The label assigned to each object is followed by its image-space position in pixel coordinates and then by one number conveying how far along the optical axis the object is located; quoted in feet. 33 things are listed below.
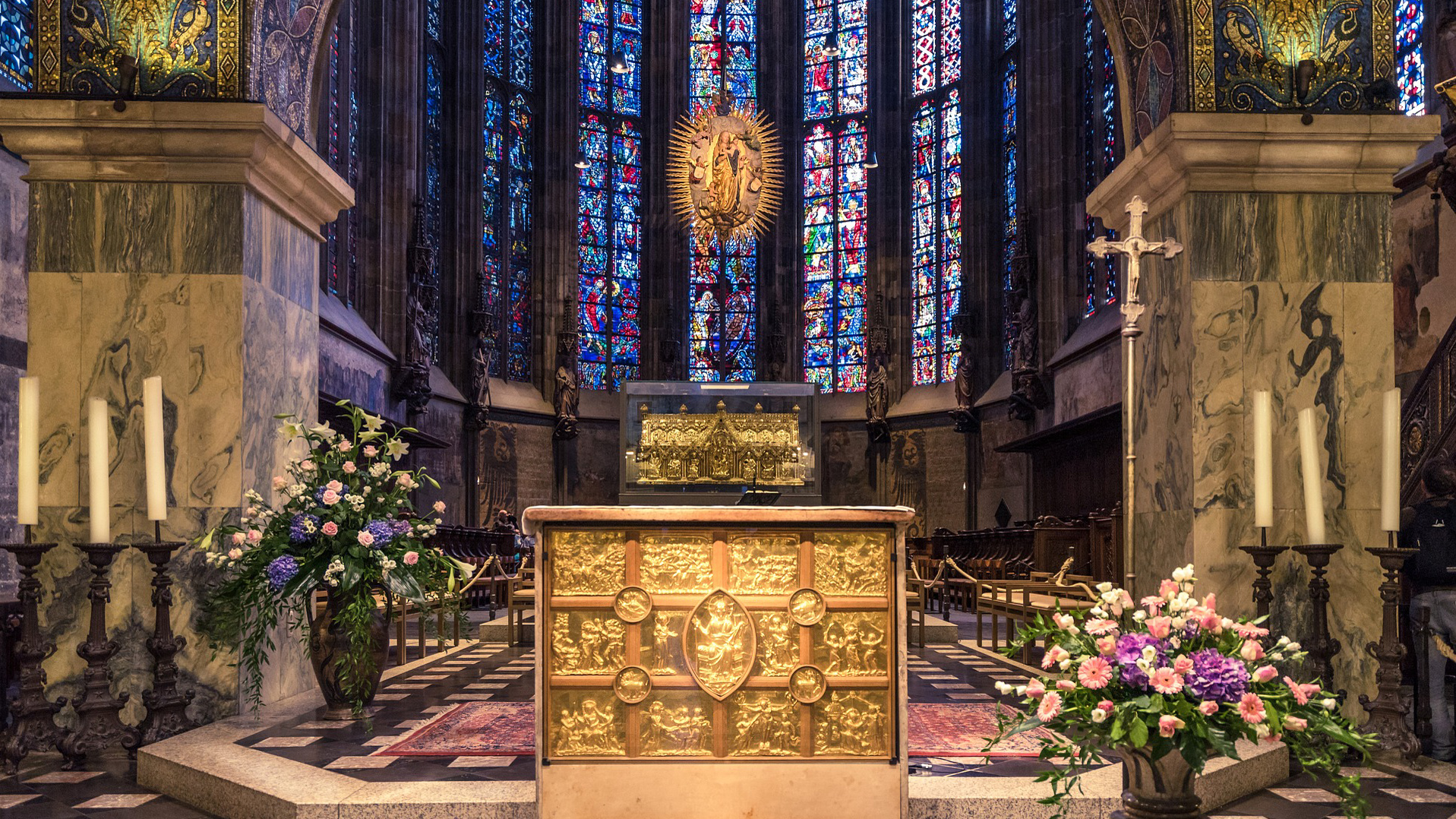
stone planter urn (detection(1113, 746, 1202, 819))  10.35
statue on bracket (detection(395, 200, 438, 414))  62.34
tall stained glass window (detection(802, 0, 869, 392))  80.69
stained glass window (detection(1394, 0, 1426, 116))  38.24
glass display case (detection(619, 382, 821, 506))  41.39
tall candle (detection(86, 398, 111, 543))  18.35
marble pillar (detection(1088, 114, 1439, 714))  20.02
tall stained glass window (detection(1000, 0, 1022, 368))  71.31
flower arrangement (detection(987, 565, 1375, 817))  9.82
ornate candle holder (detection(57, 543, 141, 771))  18.01
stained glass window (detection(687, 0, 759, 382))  81.10
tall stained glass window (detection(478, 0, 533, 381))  75.04
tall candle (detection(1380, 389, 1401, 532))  18.02
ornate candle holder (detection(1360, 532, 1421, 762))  17.62
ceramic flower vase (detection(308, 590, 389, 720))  19.66
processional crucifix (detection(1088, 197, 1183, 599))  18.67
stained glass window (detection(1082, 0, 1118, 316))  61.05
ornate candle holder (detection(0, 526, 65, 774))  17.63
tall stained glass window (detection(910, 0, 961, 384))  76.43
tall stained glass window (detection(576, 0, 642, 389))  79.92
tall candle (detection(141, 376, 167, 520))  18.83
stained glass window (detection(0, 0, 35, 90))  32.83
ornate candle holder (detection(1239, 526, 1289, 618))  18.61
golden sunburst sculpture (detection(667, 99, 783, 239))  34.83
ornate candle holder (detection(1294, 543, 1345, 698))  18.20
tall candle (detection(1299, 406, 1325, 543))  18.16
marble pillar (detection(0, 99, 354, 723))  20.25
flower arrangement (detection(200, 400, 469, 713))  18.97
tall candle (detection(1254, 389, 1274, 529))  18.16
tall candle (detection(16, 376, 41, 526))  18.33
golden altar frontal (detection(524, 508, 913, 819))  13.57
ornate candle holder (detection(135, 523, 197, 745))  18.62
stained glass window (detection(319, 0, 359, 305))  57.82
